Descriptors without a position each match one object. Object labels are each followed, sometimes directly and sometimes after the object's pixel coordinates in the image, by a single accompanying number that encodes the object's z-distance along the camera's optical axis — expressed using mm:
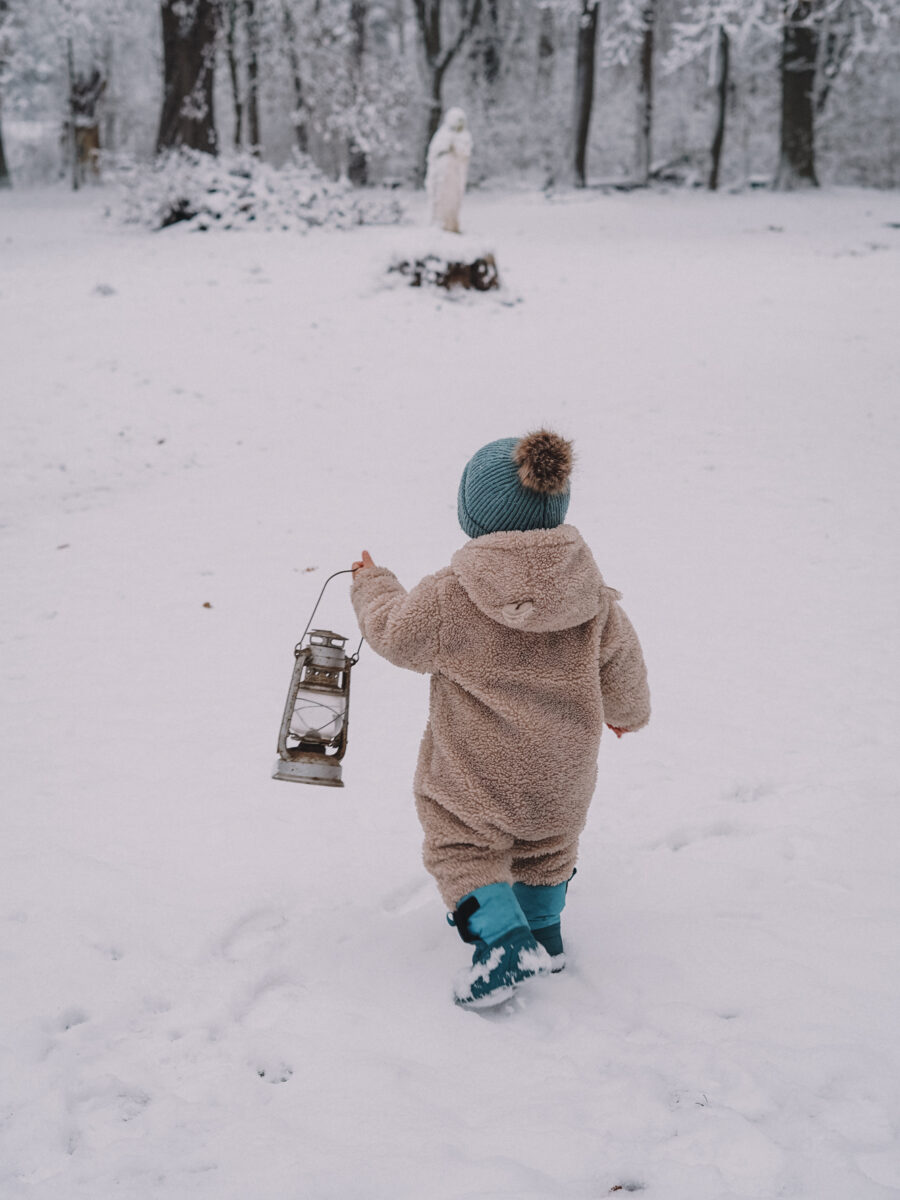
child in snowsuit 2080
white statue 11836
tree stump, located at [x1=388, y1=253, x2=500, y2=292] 11148
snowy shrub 14086
